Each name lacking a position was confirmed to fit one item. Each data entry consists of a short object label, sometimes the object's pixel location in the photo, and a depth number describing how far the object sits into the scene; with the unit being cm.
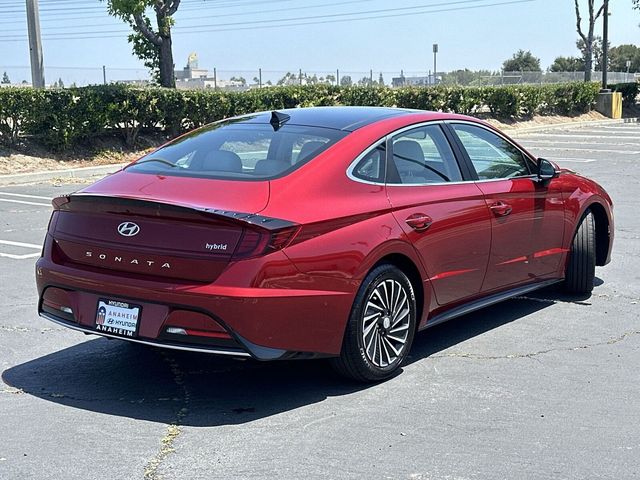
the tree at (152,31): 2202
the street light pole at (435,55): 4597
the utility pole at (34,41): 2081
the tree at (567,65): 8300
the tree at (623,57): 8638
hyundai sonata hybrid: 450
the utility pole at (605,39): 3666
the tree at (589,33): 3953
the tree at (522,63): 8602
